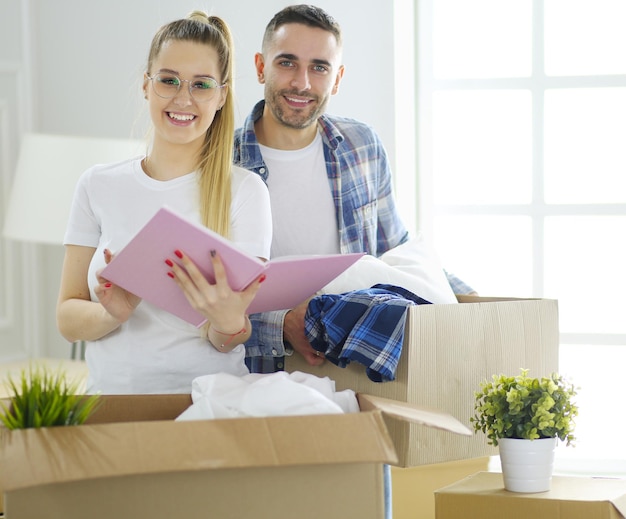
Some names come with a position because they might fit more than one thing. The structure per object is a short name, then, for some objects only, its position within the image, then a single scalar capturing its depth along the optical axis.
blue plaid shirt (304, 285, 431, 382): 3.13
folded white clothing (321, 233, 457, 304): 3.31
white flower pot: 3.20
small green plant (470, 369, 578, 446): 3.18
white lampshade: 4.13
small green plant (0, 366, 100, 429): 2.65
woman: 3.01
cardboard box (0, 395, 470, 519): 2.59
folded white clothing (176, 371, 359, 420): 2.71
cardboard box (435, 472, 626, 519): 3.17
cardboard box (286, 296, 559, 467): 3.16
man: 3.50
